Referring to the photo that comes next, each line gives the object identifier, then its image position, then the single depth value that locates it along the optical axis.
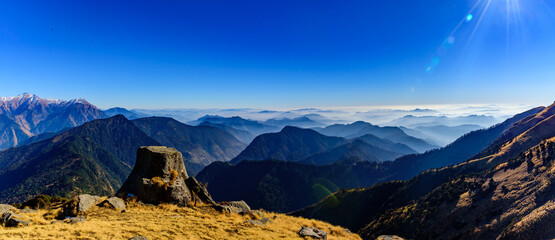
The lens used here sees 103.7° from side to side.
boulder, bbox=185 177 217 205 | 29.61
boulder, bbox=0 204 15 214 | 19.69
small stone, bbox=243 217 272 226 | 22.89
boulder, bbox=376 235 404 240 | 29.02
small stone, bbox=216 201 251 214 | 26.05
